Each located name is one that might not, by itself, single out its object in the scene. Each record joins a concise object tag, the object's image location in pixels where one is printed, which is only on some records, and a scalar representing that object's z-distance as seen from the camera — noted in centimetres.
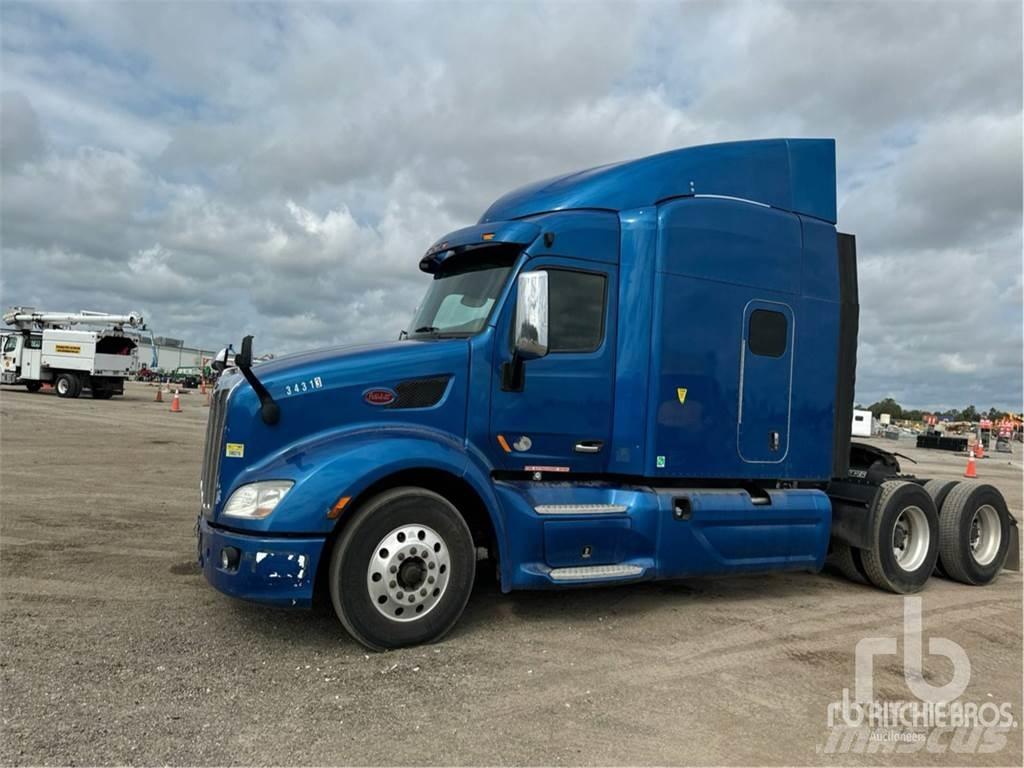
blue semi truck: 471
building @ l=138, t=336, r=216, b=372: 10862
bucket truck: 3234
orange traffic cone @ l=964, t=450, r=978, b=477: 2220
